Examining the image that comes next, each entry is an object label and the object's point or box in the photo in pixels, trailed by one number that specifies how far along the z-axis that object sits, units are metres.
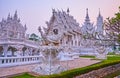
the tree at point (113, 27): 16.28
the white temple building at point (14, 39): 25.83
